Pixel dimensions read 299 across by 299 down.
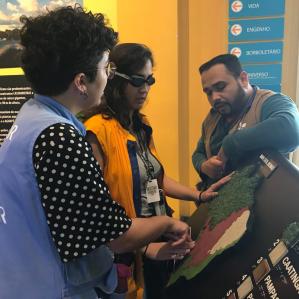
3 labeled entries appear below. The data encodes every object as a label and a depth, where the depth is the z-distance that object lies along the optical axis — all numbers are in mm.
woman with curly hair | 815
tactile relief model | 1036
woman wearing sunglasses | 1295
